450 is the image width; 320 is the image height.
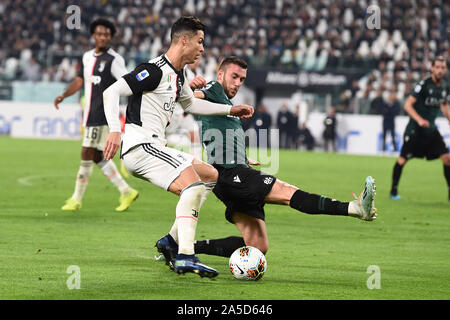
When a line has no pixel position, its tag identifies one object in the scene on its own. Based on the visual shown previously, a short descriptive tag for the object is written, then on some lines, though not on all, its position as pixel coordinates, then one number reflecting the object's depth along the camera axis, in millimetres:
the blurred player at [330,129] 62437
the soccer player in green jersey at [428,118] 28031
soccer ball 13172
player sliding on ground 13375
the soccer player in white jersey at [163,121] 12875
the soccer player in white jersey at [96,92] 22859
